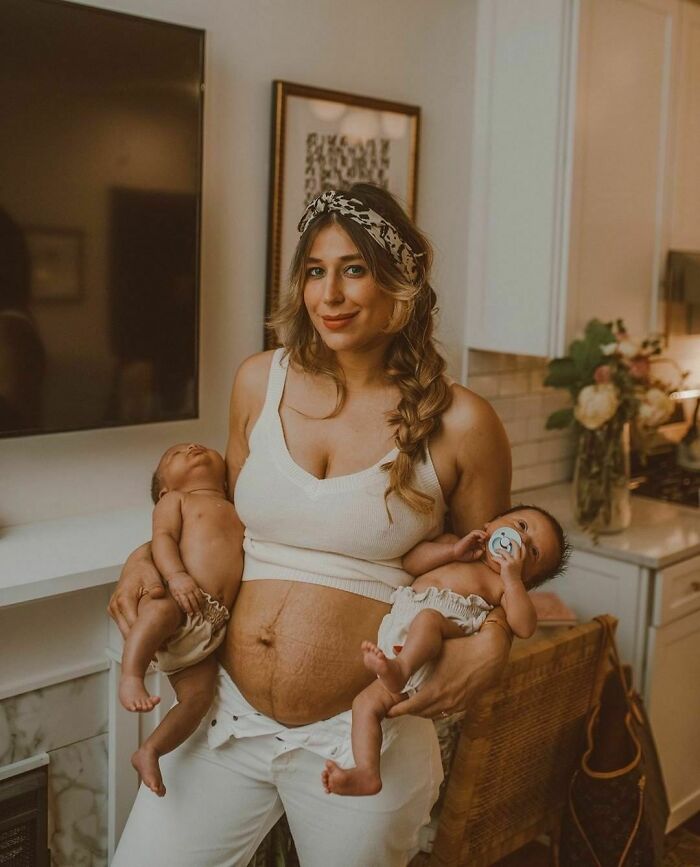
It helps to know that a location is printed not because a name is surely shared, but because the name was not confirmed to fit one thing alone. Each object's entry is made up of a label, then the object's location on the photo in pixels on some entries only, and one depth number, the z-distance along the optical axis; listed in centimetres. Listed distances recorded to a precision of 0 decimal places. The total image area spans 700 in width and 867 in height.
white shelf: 179
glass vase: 285
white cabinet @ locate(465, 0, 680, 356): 276
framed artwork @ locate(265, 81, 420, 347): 244
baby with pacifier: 136
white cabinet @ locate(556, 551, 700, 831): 272
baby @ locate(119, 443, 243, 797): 143
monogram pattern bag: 238
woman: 147
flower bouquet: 276
